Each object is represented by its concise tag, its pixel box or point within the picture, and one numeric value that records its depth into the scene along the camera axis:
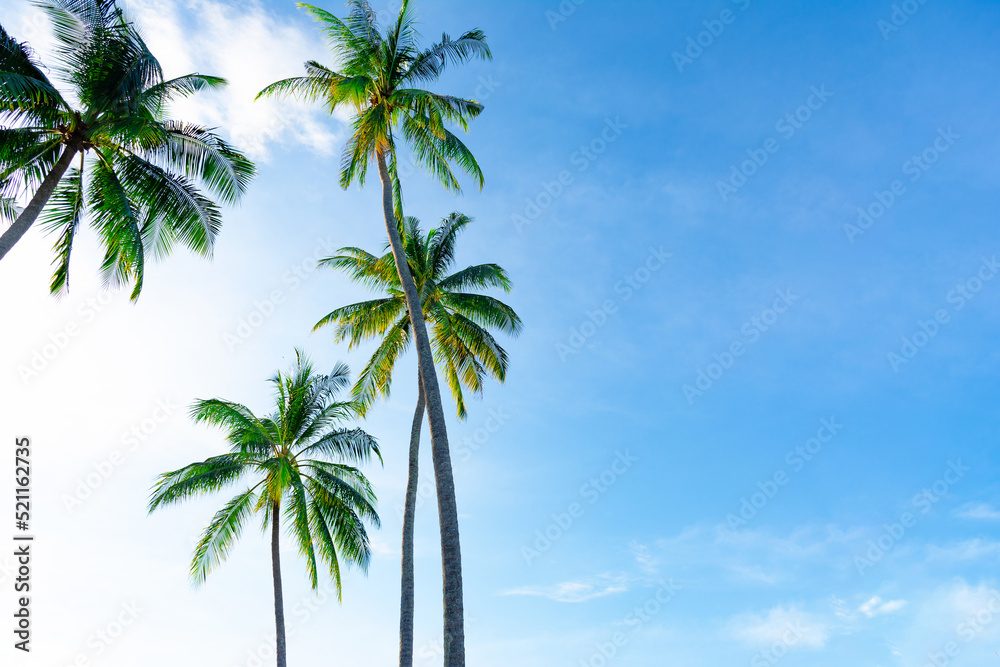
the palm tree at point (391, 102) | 18.73
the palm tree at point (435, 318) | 24.45
